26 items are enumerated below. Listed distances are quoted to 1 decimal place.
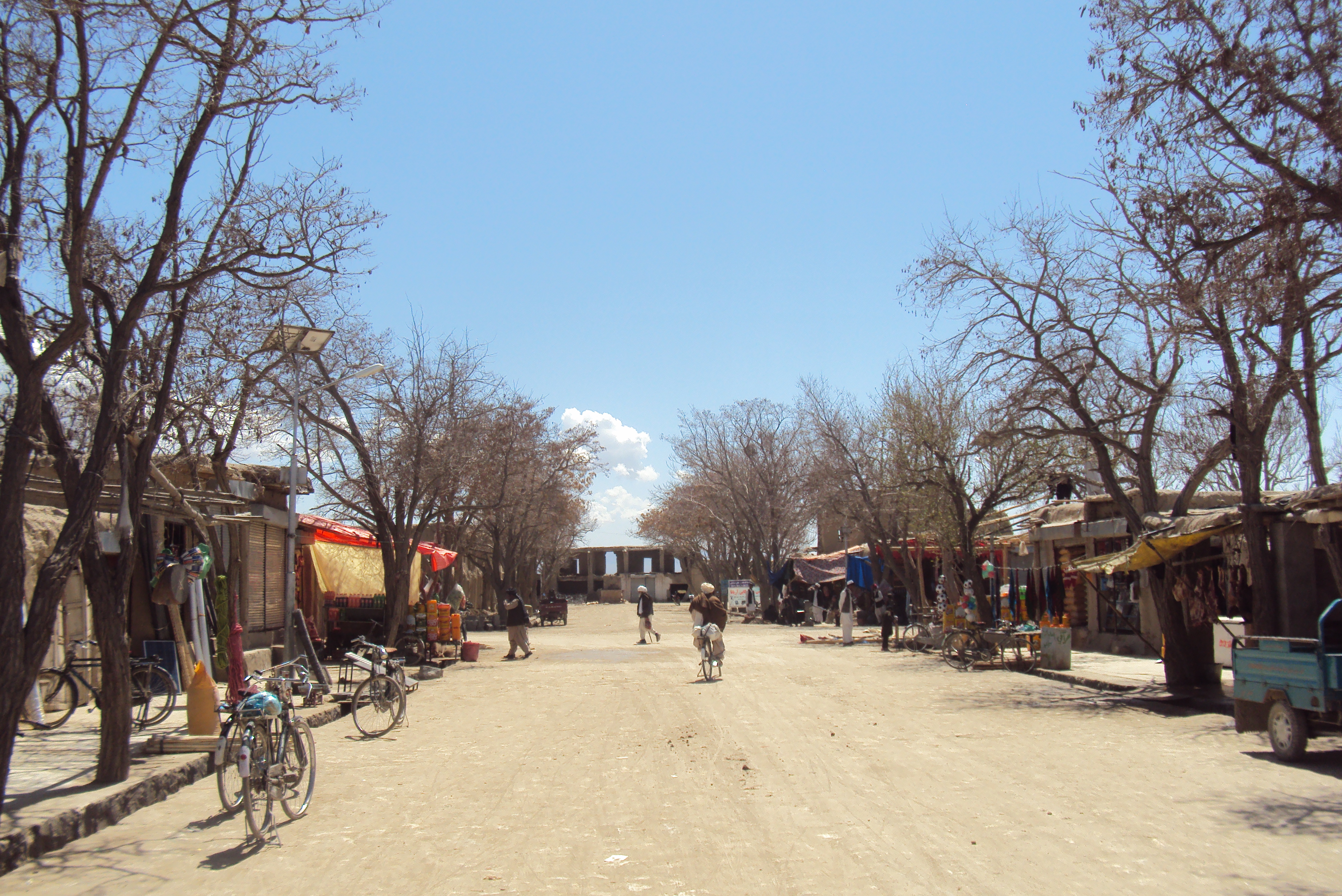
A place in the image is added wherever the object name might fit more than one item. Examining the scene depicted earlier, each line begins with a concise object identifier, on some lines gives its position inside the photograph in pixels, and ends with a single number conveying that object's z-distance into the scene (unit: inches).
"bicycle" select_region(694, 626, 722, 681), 772.6
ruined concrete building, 3944.4
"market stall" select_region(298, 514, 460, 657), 949.2
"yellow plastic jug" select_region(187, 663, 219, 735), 448.8
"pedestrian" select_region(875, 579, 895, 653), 1096.8
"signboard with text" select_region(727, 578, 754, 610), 2137.1
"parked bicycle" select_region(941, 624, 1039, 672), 850.1
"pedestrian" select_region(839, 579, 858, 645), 1214.9
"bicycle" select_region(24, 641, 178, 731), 497.4
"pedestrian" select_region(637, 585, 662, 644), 1282.0
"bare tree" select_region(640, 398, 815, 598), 2079.2
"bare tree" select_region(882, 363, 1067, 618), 1004.6
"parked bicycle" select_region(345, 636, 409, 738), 516.7
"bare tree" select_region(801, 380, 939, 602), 1247.5
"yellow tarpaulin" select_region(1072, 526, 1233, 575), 591.5
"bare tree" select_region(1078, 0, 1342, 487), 358.9
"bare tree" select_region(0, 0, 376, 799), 311.0
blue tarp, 1734.7
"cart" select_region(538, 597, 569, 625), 1952.5
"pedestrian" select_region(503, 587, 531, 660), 1024.2
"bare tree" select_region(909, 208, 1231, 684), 633.6
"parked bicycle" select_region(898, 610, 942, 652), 1071.6
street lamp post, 612.4
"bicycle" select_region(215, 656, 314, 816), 309.9
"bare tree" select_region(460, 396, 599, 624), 1155.3
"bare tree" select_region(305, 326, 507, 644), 882.1
